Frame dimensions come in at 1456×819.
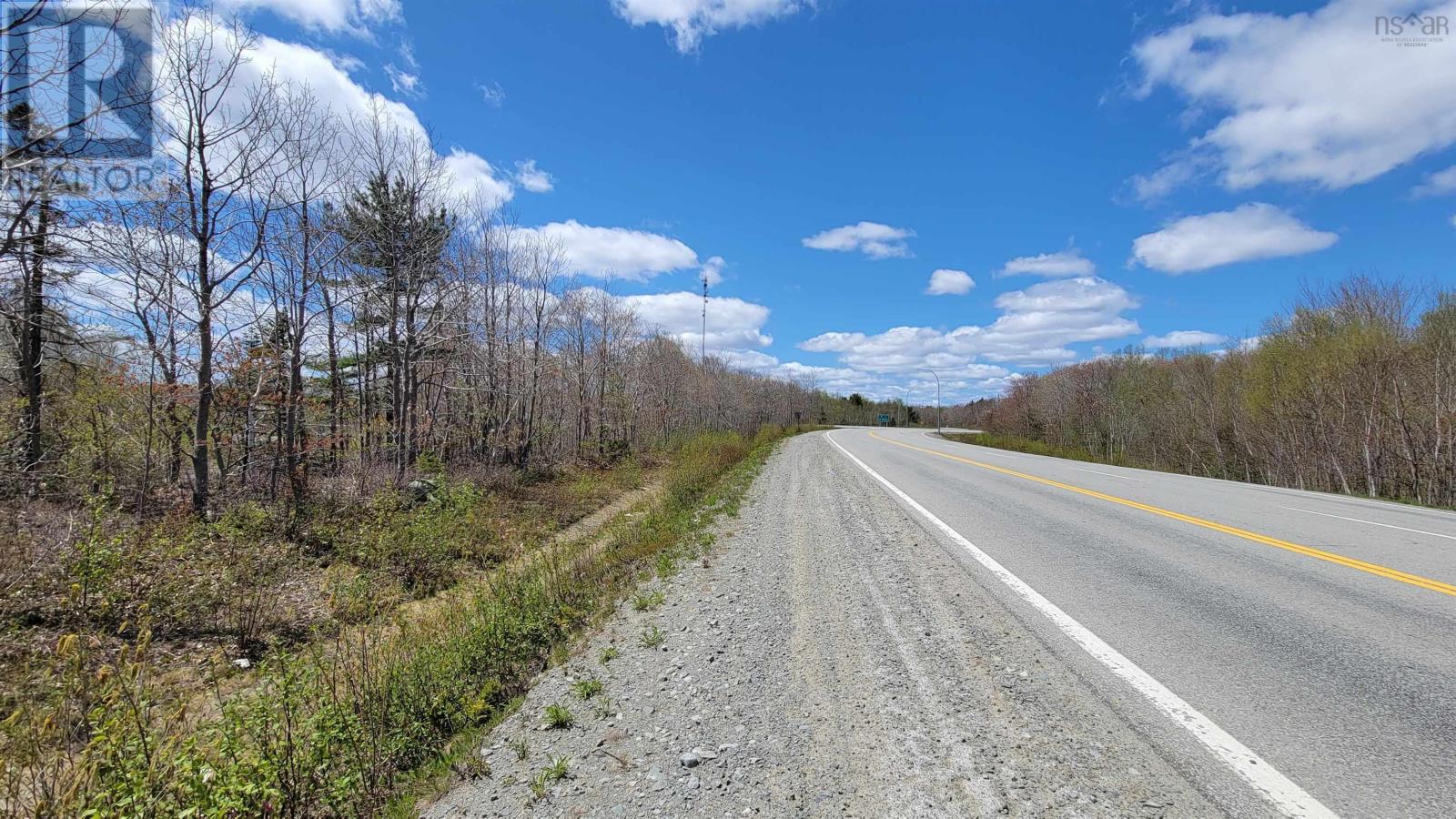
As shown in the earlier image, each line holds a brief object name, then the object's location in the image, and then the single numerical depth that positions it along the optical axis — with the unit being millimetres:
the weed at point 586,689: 3742
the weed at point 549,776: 2787
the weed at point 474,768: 3059
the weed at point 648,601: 5410
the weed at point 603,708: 3467
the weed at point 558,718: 3398
